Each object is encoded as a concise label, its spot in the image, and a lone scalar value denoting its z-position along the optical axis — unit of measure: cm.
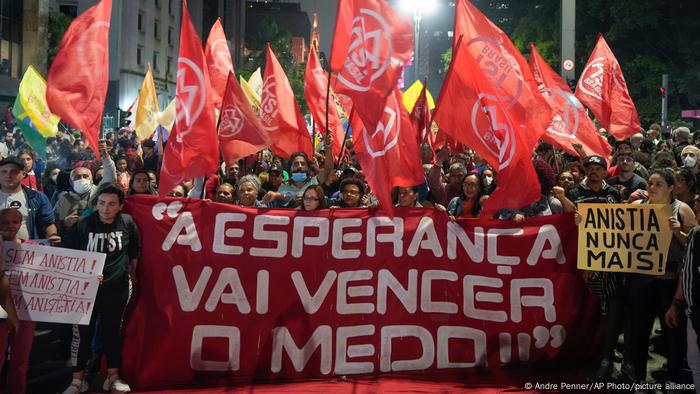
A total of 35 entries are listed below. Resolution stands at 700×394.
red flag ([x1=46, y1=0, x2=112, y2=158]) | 675
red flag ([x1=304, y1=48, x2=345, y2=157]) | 1080
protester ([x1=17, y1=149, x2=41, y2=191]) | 924
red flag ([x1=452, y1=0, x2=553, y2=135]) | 662
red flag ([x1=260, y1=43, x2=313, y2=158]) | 994
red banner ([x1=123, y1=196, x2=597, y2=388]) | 584
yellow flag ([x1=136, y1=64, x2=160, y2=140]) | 1235
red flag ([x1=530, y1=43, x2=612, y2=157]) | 912
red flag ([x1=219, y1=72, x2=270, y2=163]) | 824
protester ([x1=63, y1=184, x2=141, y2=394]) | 551
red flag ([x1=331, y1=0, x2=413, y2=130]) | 661
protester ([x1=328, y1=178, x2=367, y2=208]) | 658
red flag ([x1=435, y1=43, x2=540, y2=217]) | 620
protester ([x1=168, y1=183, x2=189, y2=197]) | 785
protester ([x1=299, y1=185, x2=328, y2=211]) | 646
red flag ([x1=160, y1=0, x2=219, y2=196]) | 635
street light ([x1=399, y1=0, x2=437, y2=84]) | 3012
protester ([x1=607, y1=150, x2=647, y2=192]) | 747
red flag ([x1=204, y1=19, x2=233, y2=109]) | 1066
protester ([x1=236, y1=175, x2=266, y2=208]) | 702
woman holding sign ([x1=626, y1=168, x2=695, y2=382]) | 549
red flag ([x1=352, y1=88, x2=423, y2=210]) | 621
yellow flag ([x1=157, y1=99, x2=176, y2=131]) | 1252
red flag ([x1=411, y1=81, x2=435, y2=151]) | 1096
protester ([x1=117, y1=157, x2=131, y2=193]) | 939
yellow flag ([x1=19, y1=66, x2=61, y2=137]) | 1126
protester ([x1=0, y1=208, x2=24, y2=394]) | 518
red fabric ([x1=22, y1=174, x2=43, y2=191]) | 941
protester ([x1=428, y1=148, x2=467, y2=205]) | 848
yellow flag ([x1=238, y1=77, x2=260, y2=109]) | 1456
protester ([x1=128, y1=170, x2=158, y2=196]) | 720
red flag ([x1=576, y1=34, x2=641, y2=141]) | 1120
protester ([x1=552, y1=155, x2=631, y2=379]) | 584
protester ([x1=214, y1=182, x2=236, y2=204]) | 705
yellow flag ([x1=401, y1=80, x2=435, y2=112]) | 1557
